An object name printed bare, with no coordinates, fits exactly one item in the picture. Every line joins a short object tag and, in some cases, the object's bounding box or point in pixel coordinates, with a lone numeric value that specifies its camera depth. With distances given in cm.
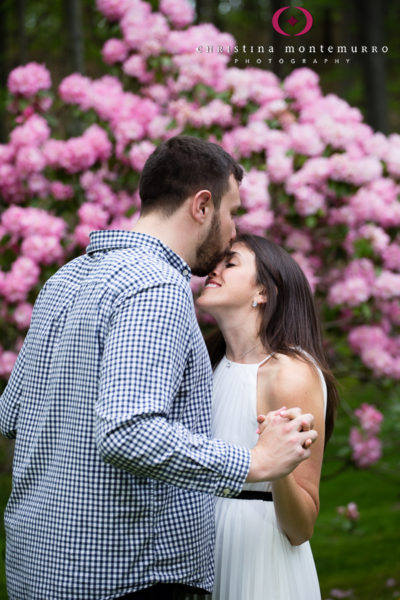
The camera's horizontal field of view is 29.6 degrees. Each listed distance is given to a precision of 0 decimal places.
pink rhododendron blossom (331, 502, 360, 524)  510
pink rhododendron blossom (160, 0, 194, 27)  534
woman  265
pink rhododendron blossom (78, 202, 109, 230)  447
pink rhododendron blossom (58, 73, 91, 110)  495
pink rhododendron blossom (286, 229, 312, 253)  474
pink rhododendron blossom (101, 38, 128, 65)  528
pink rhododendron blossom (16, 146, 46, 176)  462
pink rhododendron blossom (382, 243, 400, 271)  475
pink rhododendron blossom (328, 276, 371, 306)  464
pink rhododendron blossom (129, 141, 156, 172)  460
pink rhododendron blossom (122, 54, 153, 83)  518
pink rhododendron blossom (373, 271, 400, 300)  468
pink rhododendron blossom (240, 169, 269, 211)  437
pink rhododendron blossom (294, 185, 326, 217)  453
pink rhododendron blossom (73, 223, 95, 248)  443
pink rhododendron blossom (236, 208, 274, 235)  434
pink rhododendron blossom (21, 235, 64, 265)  437
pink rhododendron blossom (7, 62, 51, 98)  496
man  190
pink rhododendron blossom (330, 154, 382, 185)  458
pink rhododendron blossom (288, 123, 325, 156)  464
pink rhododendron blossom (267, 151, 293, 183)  454
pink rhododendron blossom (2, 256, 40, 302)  434
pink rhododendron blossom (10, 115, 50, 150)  471
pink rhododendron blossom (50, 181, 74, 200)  468
